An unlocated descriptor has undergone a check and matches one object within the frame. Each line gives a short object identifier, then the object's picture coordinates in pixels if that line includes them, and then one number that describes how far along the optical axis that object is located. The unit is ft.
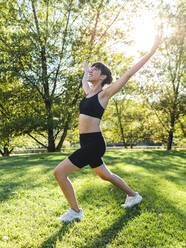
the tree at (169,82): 50.24
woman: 8.46
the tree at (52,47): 36.68
